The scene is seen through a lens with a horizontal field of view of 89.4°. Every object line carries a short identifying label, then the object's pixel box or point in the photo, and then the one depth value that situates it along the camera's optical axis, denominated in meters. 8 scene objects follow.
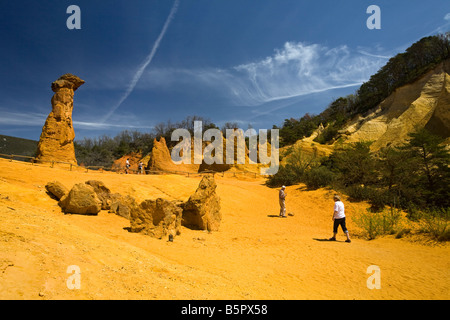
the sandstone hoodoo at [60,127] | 19.11
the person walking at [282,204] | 11.22
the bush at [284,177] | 19.08
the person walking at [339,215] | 6.95
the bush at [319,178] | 15.80
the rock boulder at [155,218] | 6.45
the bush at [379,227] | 7.73
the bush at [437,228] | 6.17
